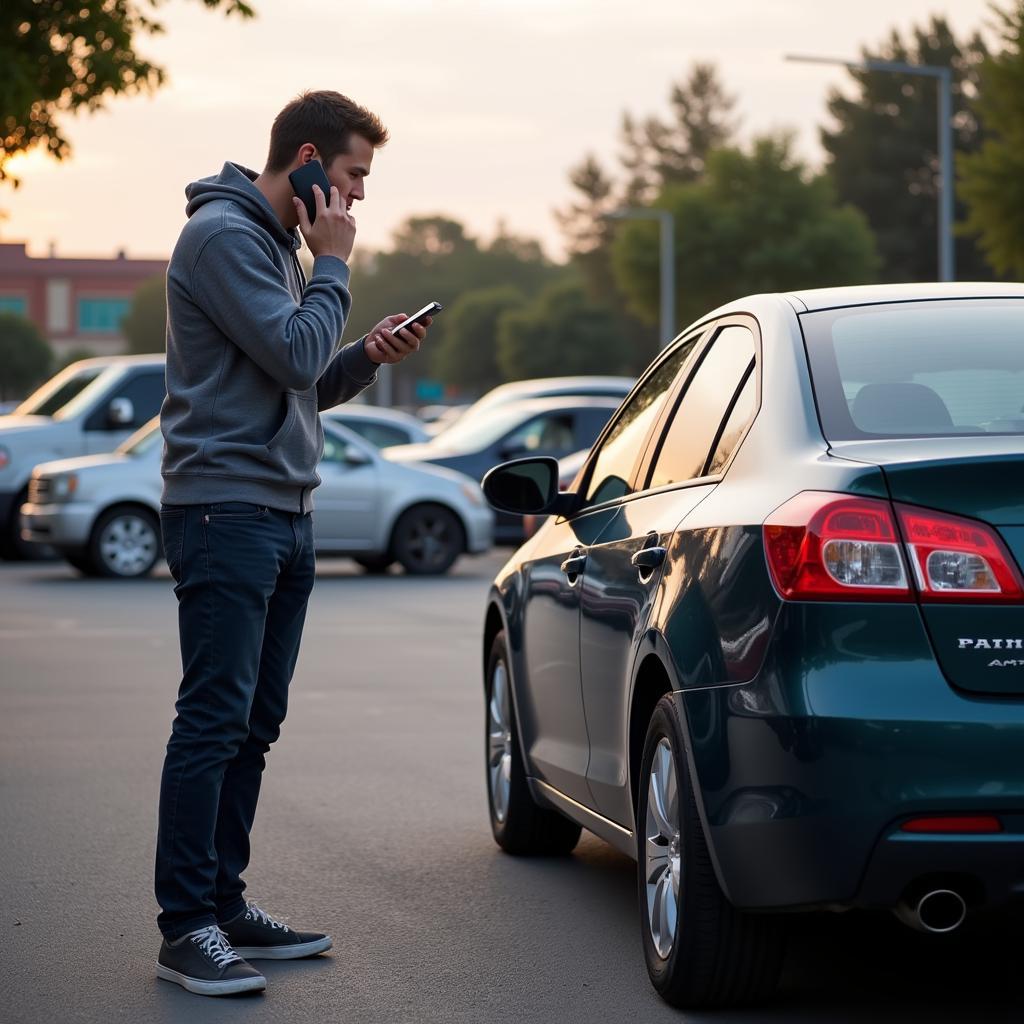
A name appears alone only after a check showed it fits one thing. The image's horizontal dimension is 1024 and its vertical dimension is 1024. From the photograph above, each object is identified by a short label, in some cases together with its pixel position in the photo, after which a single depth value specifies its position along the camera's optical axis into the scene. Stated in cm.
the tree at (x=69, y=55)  2086
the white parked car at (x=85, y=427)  2158
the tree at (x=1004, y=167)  3030
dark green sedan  404
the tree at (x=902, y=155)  9262
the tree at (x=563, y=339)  11281
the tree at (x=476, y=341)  13388
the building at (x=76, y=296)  13812
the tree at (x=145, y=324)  12569
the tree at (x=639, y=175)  11819
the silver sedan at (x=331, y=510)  1942
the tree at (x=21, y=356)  11112
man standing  492
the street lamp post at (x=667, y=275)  5766
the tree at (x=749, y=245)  7150
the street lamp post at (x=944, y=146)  2867
